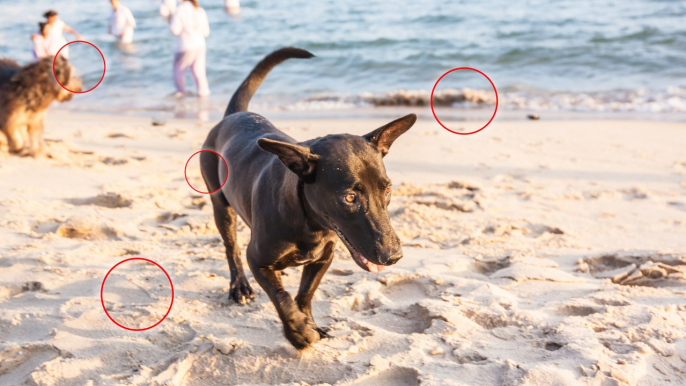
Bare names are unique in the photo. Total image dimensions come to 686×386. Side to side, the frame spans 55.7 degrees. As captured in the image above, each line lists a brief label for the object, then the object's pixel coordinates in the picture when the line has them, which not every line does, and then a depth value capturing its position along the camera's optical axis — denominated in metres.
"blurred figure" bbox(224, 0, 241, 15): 22.17
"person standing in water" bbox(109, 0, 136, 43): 14.22
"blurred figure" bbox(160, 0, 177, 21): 14.34
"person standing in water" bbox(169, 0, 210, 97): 11.76
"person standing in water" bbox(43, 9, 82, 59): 10.27
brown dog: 7.15
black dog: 2.76
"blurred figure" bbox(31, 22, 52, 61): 10.31
